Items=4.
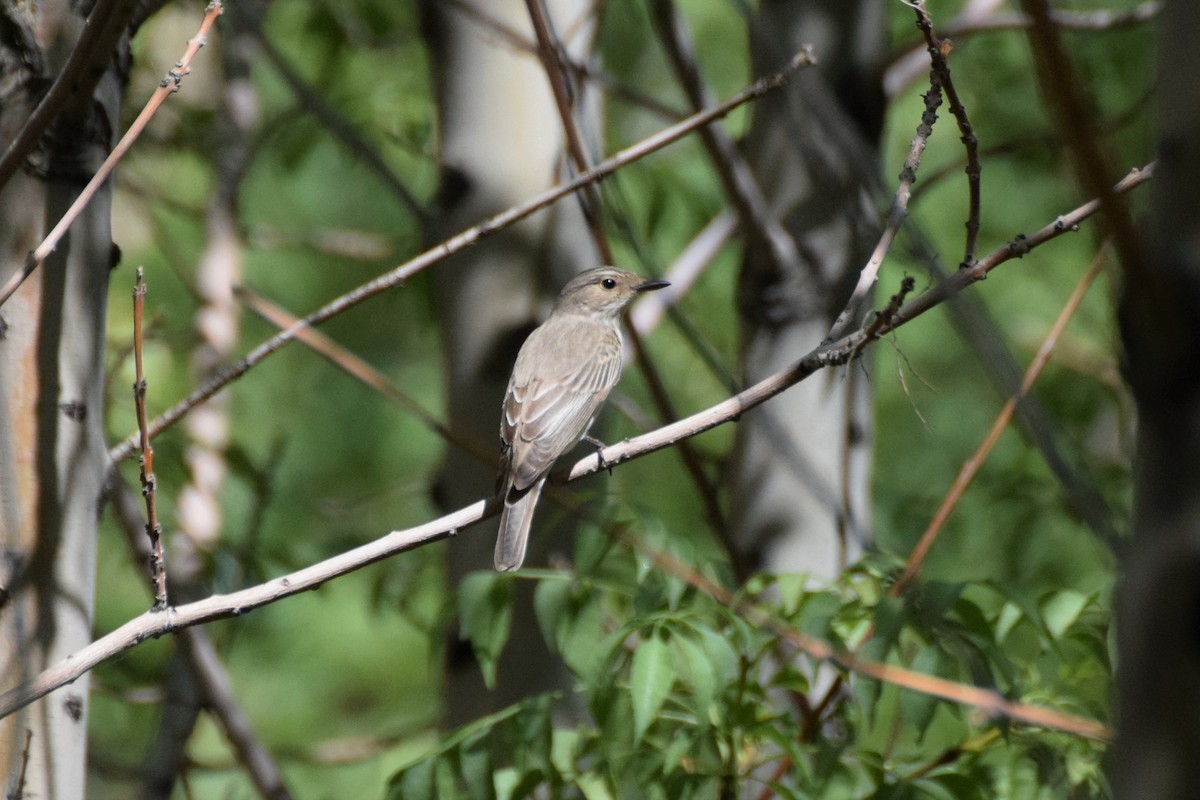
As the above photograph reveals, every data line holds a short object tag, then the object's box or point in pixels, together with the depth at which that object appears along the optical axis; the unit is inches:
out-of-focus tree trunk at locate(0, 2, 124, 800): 213.8
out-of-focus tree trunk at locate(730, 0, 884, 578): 365.4
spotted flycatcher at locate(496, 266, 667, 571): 337.1
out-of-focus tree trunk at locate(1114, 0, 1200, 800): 77.2
